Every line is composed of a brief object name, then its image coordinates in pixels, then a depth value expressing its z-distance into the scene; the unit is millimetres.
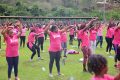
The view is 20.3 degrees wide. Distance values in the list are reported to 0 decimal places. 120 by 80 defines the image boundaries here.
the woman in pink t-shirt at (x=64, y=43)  18881
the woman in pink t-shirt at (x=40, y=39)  21234
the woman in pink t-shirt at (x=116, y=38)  14139
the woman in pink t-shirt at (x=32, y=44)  17253
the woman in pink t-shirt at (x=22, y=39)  24788
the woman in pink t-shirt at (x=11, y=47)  11172
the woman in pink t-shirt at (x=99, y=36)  24822
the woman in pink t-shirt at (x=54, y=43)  12602
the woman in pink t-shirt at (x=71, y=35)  28573
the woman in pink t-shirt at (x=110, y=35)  19203
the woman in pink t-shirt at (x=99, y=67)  4793
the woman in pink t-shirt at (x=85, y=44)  13445
